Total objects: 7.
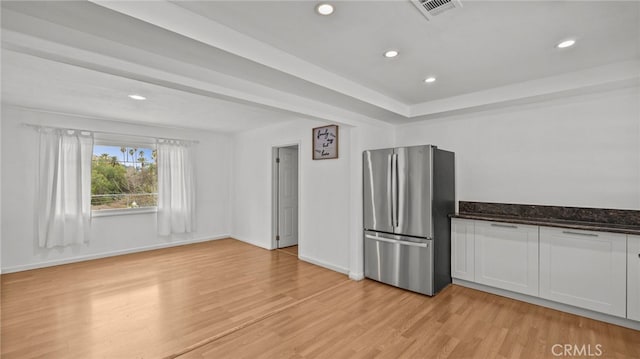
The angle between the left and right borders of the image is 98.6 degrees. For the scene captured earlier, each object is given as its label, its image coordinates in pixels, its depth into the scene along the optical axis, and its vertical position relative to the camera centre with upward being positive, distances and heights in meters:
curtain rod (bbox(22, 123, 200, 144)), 4.16 +0.88
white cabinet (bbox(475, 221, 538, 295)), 3.00 -0.87
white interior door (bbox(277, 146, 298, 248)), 5.50 -0.31
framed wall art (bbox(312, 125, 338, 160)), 4.22 +0.61
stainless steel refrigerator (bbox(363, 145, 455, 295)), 3.28 -0.45
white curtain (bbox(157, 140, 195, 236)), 5.43 -0.11
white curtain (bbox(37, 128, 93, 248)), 4.25 -0.06
